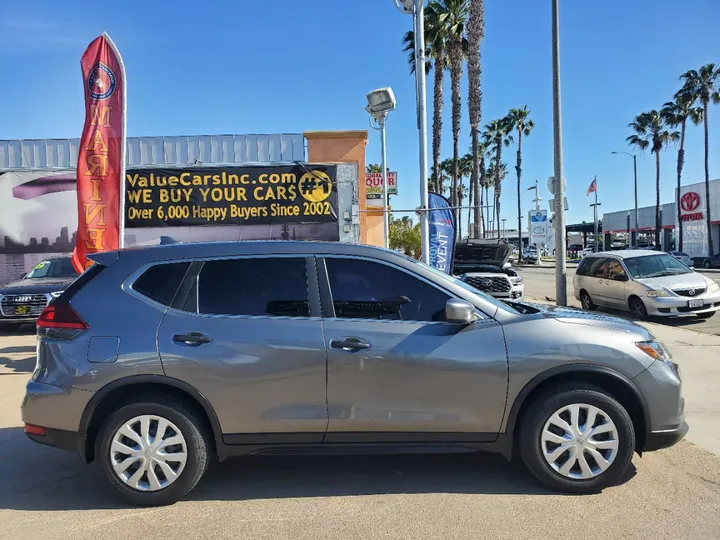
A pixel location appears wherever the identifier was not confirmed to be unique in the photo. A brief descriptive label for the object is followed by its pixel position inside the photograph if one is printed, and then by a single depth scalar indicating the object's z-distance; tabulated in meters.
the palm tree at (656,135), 52.16
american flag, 49.78
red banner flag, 9.08
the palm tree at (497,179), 70.97
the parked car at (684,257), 36.26
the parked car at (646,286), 12.31
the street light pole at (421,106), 10.11
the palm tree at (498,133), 57.34
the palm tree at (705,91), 45.31
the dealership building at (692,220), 48.47
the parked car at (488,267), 12.49
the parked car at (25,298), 11.19
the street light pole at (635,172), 49.60
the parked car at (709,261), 42.06
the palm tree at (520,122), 55.91
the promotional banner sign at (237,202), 14.89
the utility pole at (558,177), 11.99
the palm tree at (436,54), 26.30
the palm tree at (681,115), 47.53
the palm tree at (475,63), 22.88
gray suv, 3.84
